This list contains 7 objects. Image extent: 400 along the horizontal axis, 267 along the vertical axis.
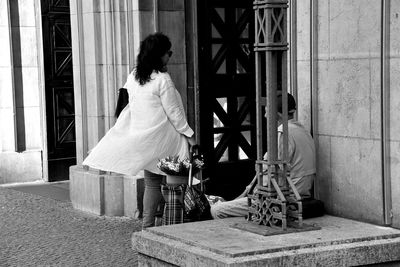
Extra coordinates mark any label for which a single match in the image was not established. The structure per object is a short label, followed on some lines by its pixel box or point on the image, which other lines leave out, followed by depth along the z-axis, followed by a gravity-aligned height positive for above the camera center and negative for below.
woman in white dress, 8.91 -0.55
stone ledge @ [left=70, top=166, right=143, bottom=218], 10.54 -1.41
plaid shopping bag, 8.31 -1.21
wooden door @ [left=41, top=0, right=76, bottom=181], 13.62 -0.25
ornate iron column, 6.62 -0.49
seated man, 7.32 -0.70
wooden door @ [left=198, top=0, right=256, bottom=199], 11.08 -0.30
